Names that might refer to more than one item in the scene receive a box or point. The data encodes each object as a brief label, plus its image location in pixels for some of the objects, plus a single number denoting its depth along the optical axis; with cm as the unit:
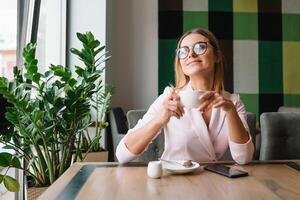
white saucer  98
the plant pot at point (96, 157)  239
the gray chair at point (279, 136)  155
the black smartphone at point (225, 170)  96
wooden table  79
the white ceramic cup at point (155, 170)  94
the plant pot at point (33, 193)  169
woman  115
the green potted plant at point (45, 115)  155
